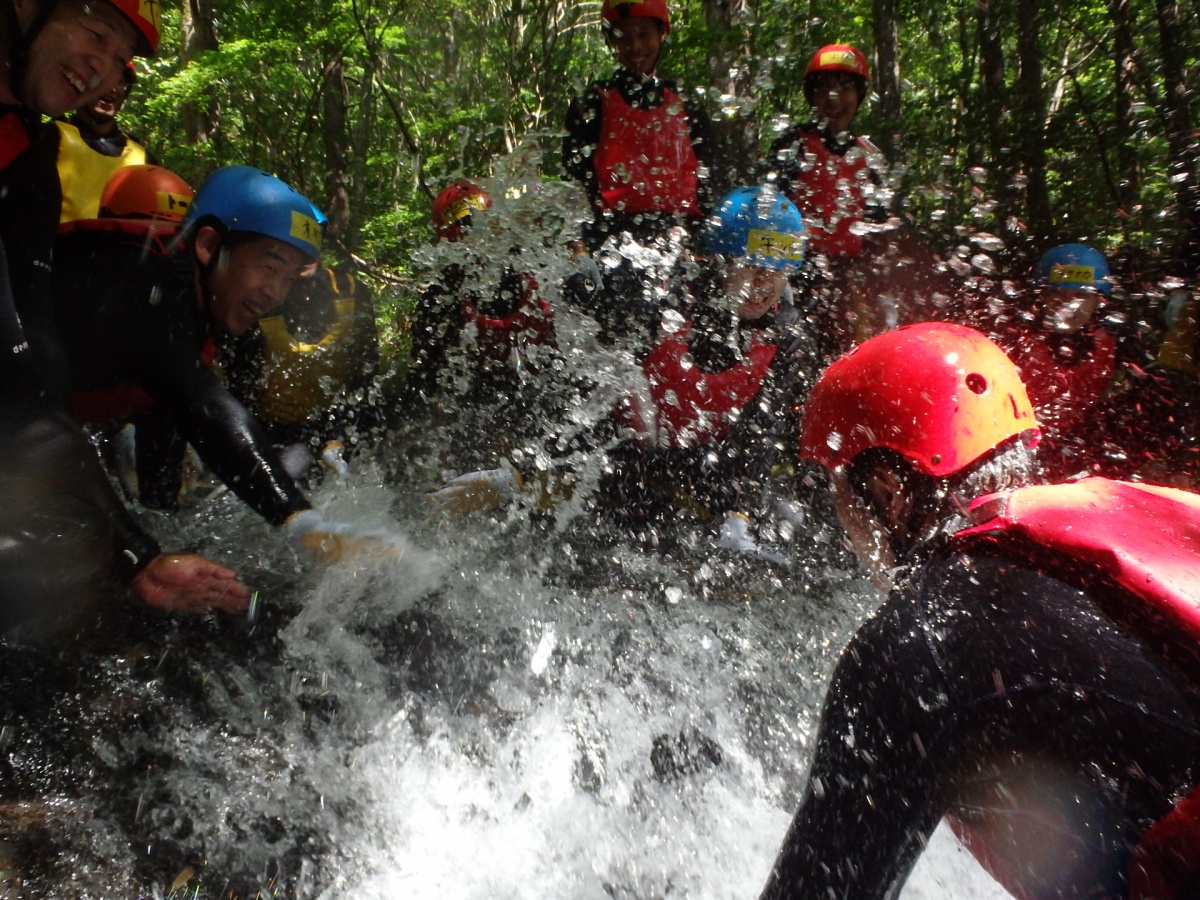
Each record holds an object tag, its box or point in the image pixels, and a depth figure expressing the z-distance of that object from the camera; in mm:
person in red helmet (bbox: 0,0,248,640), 2059
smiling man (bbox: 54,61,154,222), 3924
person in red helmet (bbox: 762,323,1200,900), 1120
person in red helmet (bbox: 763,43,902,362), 4461
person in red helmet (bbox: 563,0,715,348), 4527
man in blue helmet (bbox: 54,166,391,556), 2467
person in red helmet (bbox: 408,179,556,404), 4242
